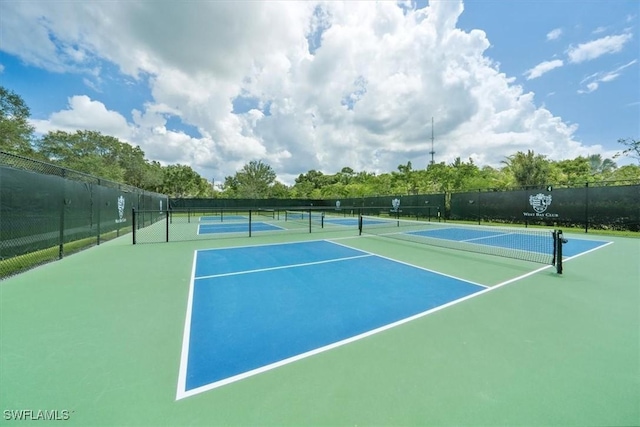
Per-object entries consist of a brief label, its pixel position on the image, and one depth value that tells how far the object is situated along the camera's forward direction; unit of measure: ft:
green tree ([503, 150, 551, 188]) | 73.72
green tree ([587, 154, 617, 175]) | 134.56
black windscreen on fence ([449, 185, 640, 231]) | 40.24
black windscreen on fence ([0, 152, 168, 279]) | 17.08
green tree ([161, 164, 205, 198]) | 158.81
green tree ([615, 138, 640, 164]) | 49.33
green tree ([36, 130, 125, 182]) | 95.66
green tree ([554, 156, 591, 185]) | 94.54
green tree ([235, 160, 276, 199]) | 148.15
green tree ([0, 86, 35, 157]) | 71.92
